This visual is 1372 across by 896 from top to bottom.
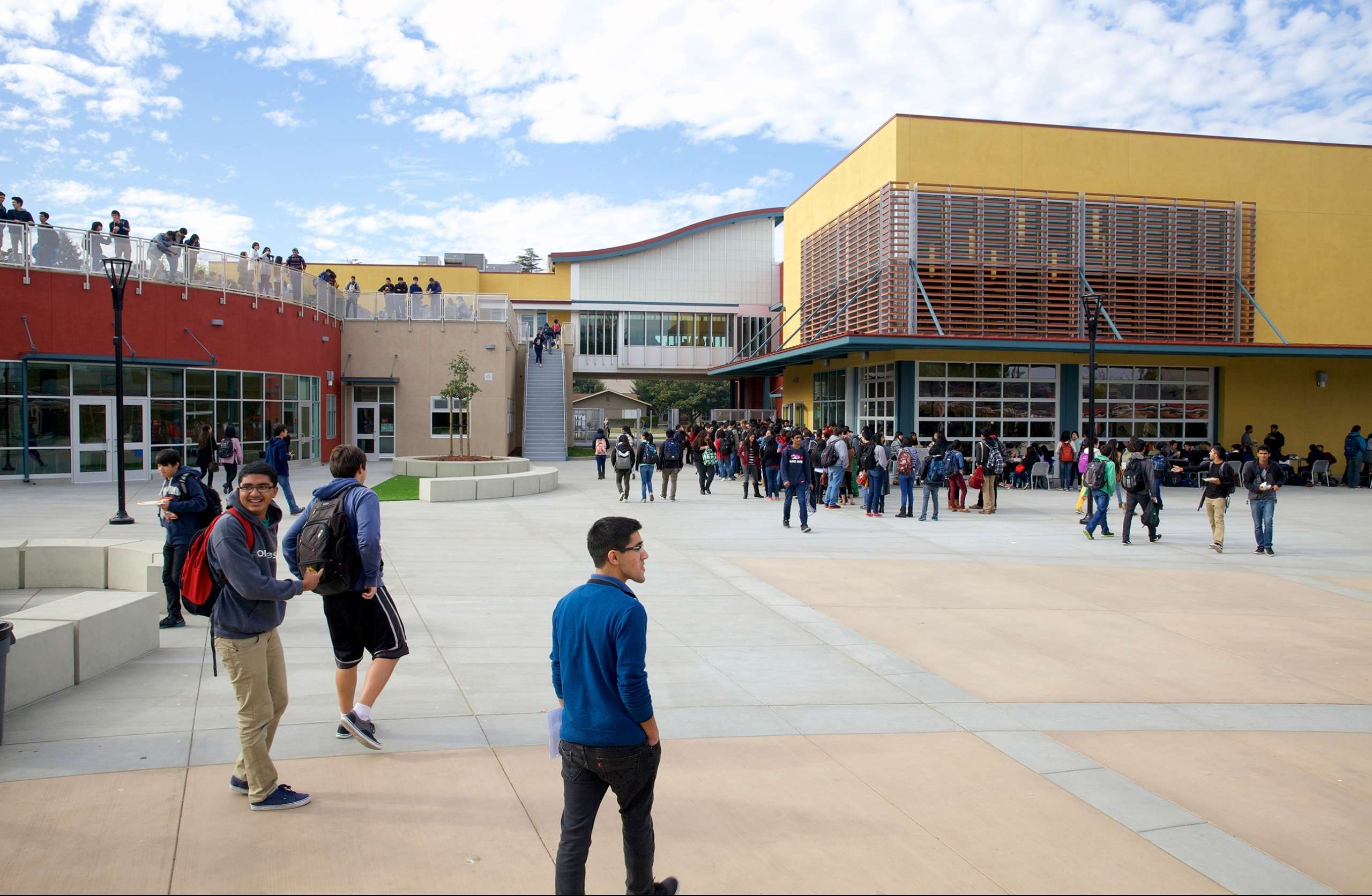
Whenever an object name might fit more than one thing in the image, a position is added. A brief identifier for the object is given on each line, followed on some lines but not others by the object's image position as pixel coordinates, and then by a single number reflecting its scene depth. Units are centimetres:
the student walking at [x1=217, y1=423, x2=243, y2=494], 1967
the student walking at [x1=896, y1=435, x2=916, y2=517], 1850
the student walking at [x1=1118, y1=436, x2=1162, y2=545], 1502
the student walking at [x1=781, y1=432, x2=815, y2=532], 1597
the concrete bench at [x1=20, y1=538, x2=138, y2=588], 1008
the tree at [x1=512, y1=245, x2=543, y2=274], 13188
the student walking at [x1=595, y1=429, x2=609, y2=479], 2747
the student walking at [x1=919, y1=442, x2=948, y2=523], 1844
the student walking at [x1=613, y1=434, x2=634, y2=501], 2088
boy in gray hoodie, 478
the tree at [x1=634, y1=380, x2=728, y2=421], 8562
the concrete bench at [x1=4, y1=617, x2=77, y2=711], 629
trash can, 562
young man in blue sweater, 367
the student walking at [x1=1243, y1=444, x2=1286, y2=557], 1439
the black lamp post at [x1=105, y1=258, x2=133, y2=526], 1611
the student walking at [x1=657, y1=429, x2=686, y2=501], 2128
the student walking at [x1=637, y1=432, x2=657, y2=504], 2089
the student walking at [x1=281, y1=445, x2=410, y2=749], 549
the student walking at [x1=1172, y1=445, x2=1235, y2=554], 1473
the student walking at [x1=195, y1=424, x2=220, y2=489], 1915
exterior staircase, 3828
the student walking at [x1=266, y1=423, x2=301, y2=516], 1675
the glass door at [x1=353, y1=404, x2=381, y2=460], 3528
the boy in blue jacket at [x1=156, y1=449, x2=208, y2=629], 816
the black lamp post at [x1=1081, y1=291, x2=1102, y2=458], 2066
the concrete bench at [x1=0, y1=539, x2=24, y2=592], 1010
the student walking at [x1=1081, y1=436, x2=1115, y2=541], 1573
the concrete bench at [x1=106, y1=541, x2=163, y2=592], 925
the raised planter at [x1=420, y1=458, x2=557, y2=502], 2002
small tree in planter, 2845
